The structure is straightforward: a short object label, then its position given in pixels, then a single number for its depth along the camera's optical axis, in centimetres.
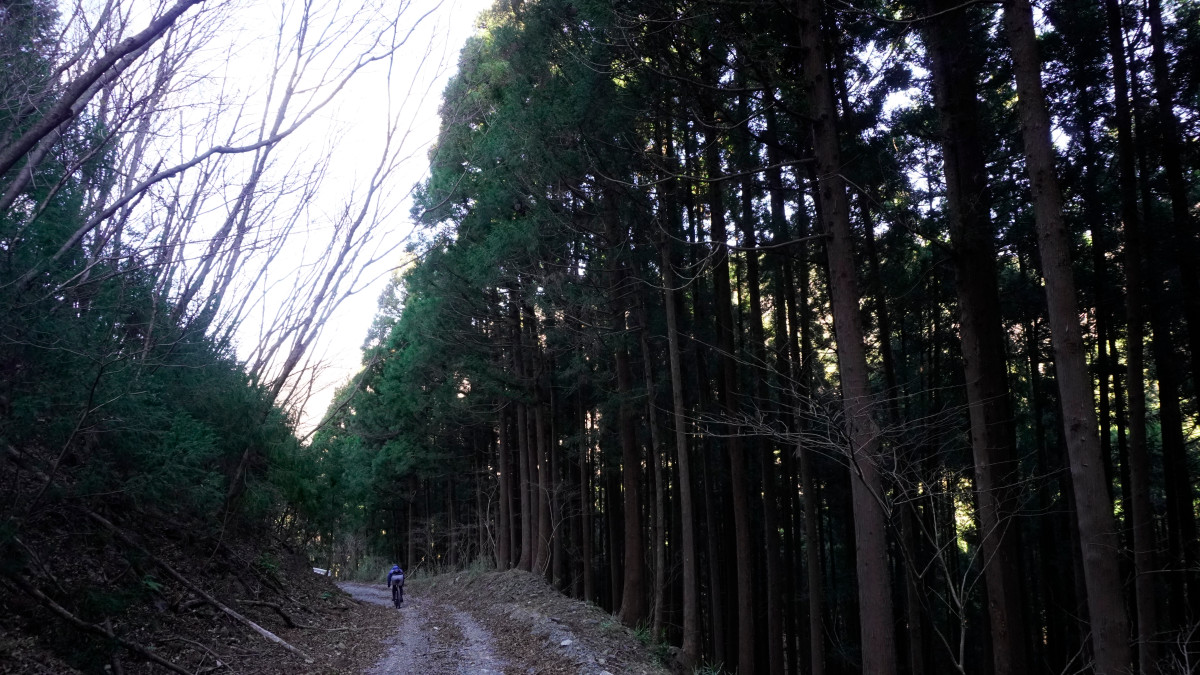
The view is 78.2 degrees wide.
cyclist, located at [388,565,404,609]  1970
